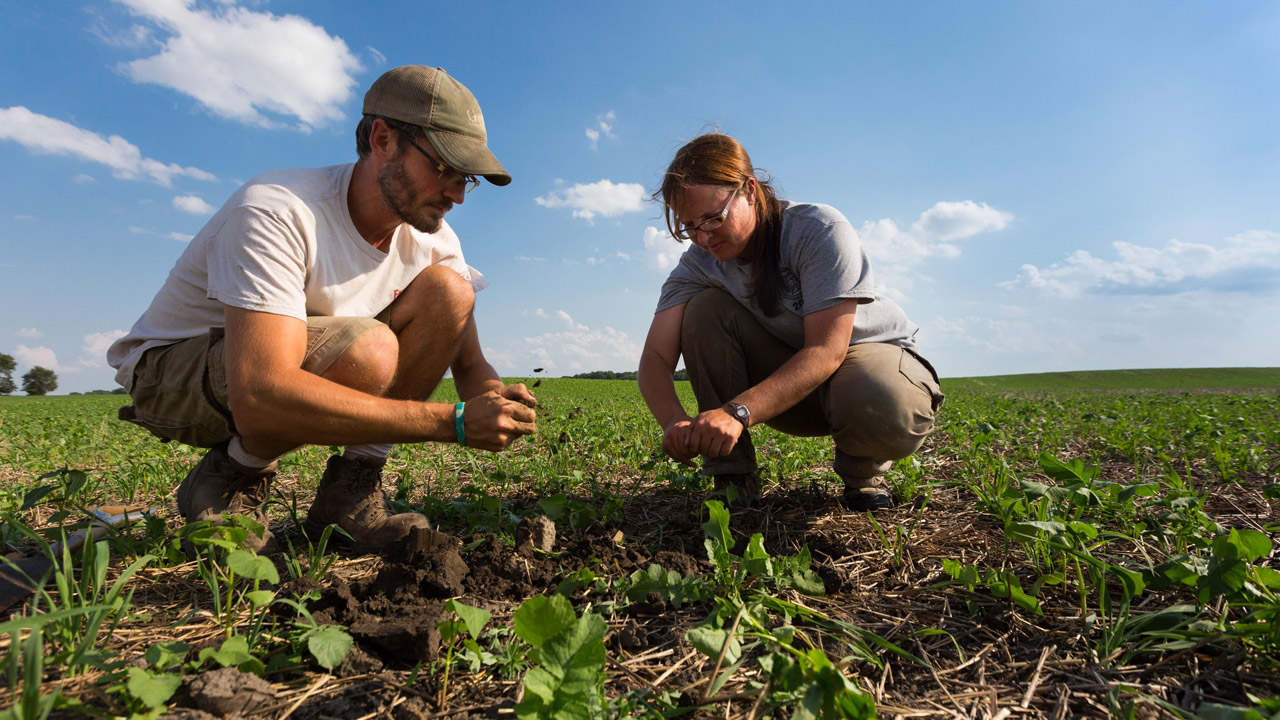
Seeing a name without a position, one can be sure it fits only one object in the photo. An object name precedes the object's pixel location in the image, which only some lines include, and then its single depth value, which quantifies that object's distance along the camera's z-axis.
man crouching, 2.08
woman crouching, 2.54
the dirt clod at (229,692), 1.25
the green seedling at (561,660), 1.12
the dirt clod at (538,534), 2.12
